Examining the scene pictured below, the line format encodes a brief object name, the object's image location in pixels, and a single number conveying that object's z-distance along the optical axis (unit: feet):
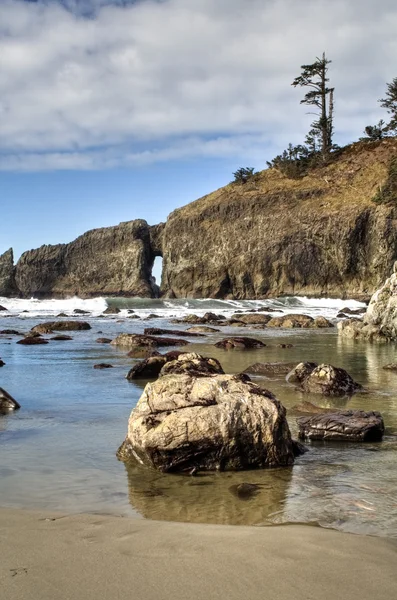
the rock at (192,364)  26.66
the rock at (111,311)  122.31
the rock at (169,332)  68.23
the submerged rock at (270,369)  36.29
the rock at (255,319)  88.28
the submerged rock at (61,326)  73.51
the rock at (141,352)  45.83
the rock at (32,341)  55.98
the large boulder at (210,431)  17.16
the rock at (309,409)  24.39
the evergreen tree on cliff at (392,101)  171.53
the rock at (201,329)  73.97
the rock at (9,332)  70.48
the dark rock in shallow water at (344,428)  20.47
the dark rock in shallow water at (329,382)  29.55
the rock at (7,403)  25.46
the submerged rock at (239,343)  52.85
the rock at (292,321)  81.97
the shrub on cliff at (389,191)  158.71
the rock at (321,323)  81.35
